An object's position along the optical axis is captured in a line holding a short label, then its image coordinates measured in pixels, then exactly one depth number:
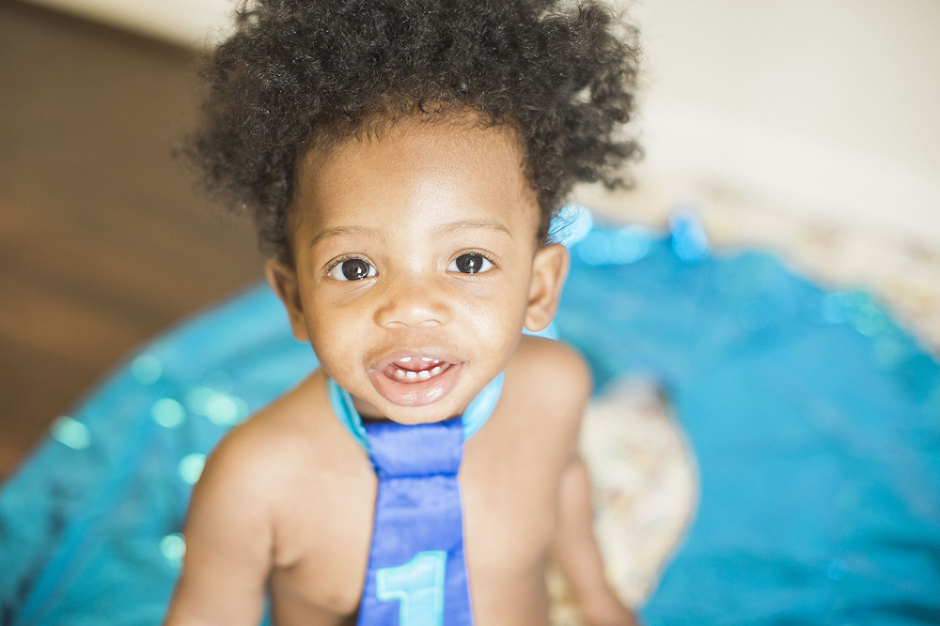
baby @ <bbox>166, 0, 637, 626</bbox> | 0.68
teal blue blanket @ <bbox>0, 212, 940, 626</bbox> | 1.21
